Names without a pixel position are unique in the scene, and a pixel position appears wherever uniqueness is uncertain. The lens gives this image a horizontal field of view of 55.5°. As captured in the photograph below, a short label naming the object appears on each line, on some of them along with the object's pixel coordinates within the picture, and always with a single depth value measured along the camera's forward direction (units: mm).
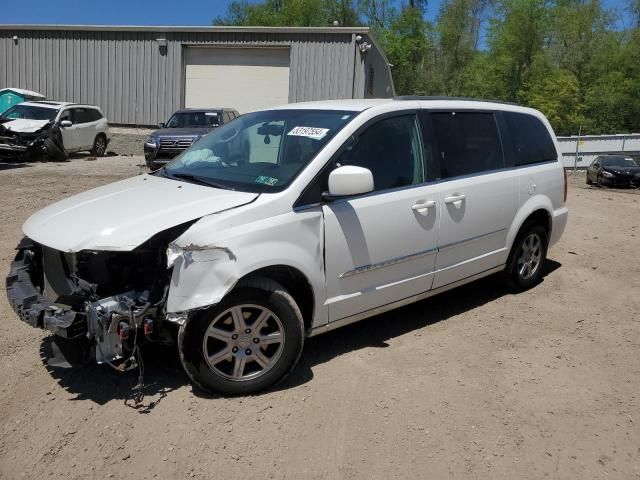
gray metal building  21781
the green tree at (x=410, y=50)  55750
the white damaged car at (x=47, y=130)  16047
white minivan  3422
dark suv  14344
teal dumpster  20812
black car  22281
